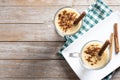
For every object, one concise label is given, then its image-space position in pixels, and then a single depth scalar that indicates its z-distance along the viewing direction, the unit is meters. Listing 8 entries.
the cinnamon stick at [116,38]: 0.77
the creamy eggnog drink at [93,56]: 0.75
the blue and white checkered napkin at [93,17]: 0.80
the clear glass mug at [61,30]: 0.77
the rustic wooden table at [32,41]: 0.82
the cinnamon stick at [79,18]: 0.74
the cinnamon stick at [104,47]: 0.72
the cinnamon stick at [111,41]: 0.77
